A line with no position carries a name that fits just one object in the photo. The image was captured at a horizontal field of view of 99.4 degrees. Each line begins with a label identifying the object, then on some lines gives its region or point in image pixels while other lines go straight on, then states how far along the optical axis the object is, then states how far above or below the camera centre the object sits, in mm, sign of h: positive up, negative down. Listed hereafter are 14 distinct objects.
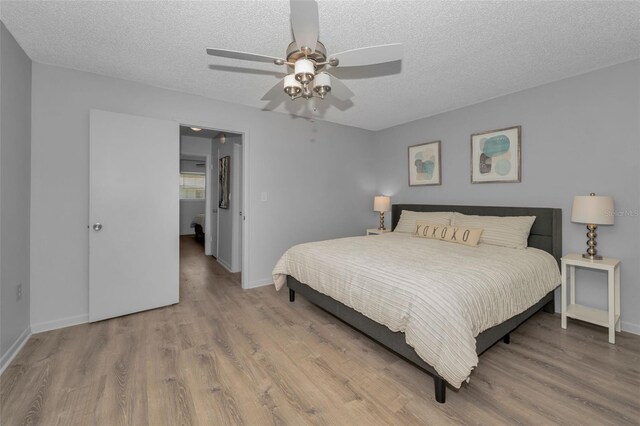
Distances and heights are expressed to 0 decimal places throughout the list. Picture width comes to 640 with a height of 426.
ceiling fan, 1467 +983
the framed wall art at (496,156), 3191 +707
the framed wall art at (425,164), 4023 +739
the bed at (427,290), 1546 -584
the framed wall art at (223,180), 4914 +571
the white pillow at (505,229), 2843 -183
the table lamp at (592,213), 2369 +2
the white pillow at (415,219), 3576 -90
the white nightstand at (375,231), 4380 -323
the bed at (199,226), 7626 -470
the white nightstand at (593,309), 2263 -775
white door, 2650 -42
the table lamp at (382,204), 4496 +129
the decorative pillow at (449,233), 3000 -248
